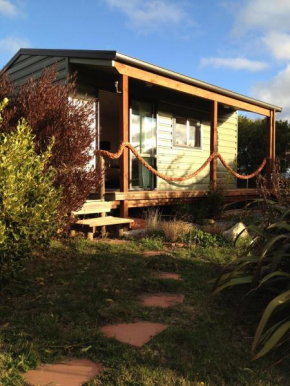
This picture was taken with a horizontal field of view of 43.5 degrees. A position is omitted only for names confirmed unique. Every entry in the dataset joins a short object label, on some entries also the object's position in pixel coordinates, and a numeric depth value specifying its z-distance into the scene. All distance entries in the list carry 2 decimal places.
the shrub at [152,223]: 6.47
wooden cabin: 7.23
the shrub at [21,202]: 3.03
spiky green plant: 2.53
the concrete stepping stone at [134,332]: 2.62
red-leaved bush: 4.64
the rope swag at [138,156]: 6.50
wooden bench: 5.80
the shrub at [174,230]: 6.11
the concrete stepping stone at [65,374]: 2.10
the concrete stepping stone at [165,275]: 4.11
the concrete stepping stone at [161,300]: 3.34
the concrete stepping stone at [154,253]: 5.07
